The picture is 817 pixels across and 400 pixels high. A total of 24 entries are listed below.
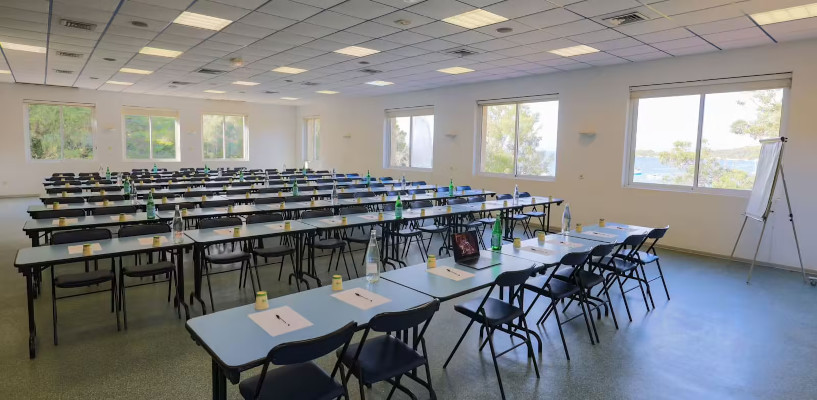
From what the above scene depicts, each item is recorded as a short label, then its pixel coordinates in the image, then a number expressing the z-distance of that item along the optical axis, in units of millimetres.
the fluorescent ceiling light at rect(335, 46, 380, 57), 7660
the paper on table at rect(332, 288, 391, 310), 2641
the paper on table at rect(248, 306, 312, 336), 2277
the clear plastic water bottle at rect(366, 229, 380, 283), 3033
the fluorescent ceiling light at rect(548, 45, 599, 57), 7203
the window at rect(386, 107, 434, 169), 12805
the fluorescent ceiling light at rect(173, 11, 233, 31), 5902
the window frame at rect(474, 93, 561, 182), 9924
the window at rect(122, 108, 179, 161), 15508
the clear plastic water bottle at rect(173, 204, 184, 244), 4185
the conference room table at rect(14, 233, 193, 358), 3393
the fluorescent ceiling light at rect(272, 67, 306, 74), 9798
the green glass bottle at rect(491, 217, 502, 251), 3996
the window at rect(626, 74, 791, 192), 7086
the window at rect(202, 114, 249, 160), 17047
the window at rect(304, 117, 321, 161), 18188
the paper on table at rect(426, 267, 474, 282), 3201
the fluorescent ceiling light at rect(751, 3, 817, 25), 5069
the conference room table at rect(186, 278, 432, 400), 1997
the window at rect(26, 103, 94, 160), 13844
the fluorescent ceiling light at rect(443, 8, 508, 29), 5535
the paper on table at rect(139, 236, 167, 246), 4023
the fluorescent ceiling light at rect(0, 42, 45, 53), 7730
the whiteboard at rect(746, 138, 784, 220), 6004
